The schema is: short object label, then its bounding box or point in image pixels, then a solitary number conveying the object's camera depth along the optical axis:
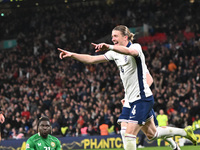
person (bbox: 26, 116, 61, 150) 10.88
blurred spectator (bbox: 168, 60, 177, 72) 32.88
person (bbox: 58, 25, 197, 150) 10.13
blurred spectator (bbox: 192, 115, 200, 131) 25.55
